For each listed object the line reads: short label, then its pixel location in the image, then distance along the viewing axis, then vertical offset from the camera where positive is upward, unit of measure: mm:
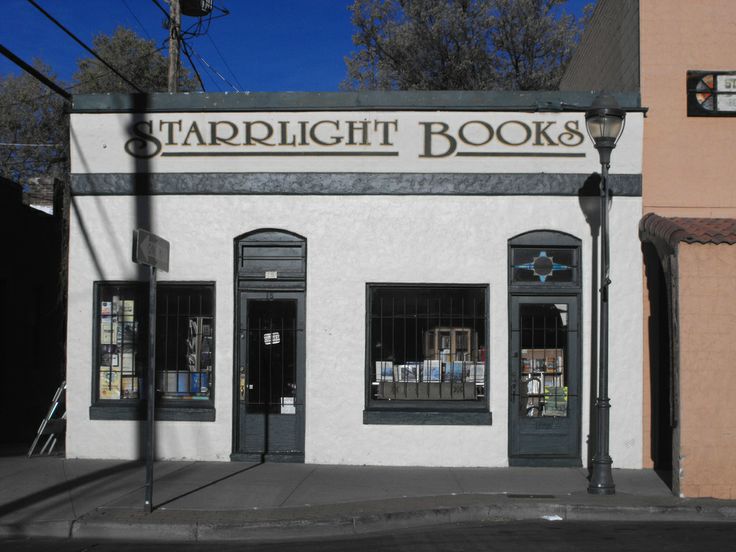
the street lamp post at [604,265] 9617 +722
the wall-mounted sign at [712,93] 11305 +3133
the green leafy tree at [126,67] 28953 +9176
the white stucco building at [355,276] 11273 +678
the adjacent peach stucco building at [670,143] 11172 +2470
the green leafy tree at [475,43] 28422 +9635
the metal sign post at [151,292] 8328 +339
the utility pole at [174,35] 17969 +6185
